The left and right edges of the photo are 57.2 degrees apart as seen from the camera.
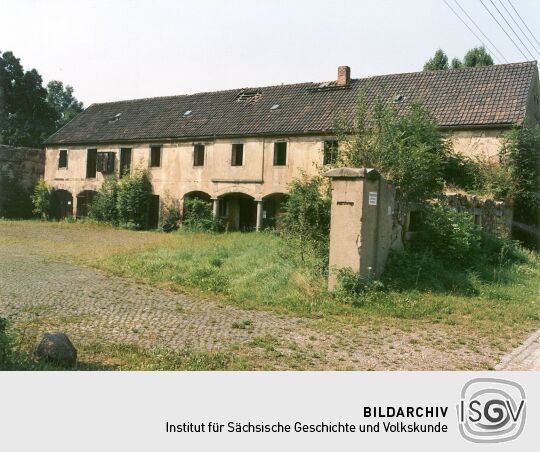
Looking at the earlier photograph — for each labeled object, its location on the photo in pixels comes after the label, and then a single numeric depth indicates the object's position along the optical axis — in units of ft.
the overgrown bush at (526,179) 54.13
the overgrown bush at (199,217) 77.10
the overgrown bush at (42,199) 97.45
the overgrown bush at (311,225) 33.78
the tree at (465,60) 105.91
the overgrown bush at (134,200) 84.94
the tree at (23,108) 133.18
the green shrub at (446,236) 36.47
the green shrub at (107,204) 87.40
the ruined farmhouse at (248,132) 62.59
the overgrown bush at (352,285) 29.17
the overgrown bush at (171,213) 82.99
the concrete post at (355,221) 29.68
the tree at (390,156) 35.50
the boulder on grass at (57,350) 16.46
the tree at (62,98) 200.42
